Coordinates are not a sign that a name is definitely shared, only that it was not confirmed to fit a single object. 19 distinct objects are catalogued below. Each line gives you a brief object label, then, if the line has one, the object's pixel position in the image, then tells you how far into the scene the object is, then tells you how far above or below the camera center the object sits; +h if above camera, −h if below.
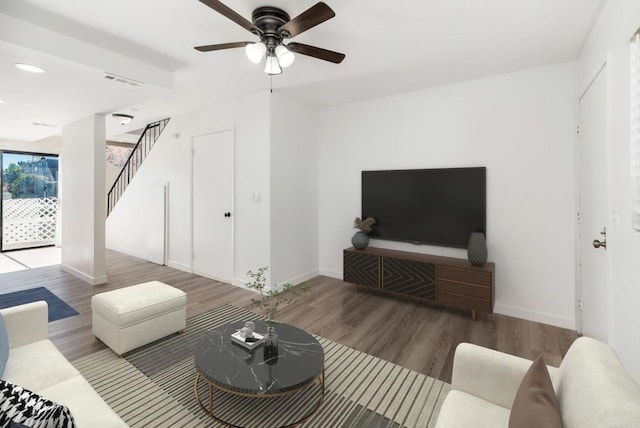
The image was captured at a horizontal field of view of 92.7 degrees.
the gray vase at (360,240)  4.03 -0.39
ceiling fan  1.97 +1.19
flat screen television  3.49 +0.08
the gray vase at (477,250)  3.18 -0.42
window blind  1.49 +0.42
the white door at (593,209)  2.06 +0.01
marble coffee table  1.63 -0.91
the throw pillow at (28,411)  0.90 -0.62
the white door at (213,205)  4.45 +0.08
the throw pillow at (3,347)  1.43 -0.68
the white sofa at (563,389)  0.78 -0.63
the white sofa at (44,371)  1.27 -0.82
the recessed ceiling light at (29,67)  2.71 +1.30
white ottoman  2.45 -0.89
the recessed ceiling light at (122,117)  4.94 +1.54
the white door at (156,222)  5.38 -0.20
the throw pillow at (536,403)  0.87 -0.59
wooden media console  3.13 -0.75
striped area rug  1.81 -1.22
